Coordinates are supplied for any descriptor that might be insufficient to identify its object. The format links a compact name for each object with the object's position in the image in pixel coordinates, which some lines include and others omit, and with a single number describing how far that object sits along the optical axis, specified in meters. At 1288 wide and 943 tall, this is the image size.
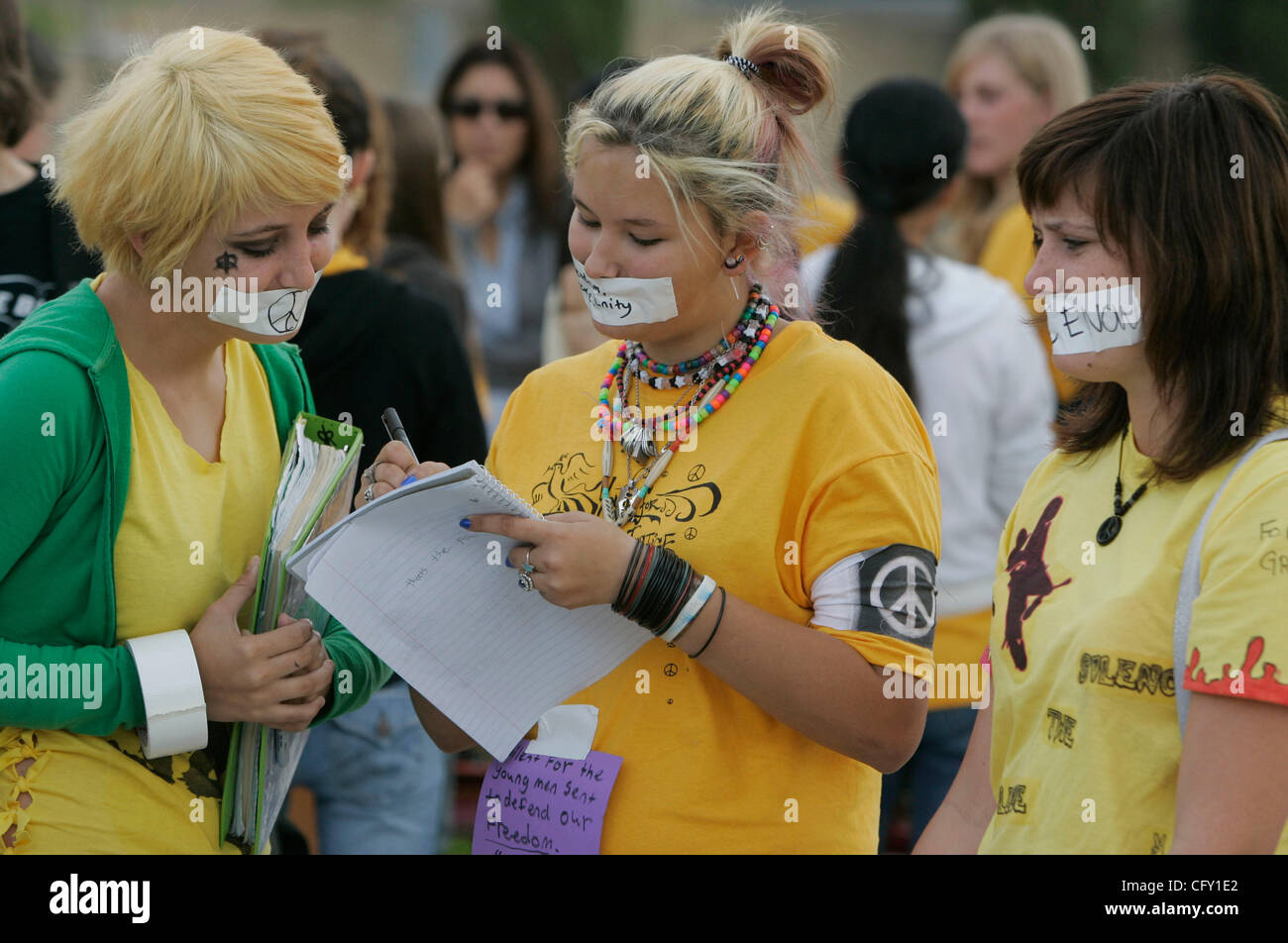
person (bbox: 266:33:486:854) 3.18
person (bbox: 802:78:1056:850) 3.70
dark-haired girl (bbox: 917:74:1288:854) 1.79
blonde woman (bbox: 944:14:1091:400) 5.47
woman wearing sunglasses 5.73
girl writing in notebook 2.06
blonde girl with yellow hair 2.09
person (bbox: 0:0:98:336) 3.22
